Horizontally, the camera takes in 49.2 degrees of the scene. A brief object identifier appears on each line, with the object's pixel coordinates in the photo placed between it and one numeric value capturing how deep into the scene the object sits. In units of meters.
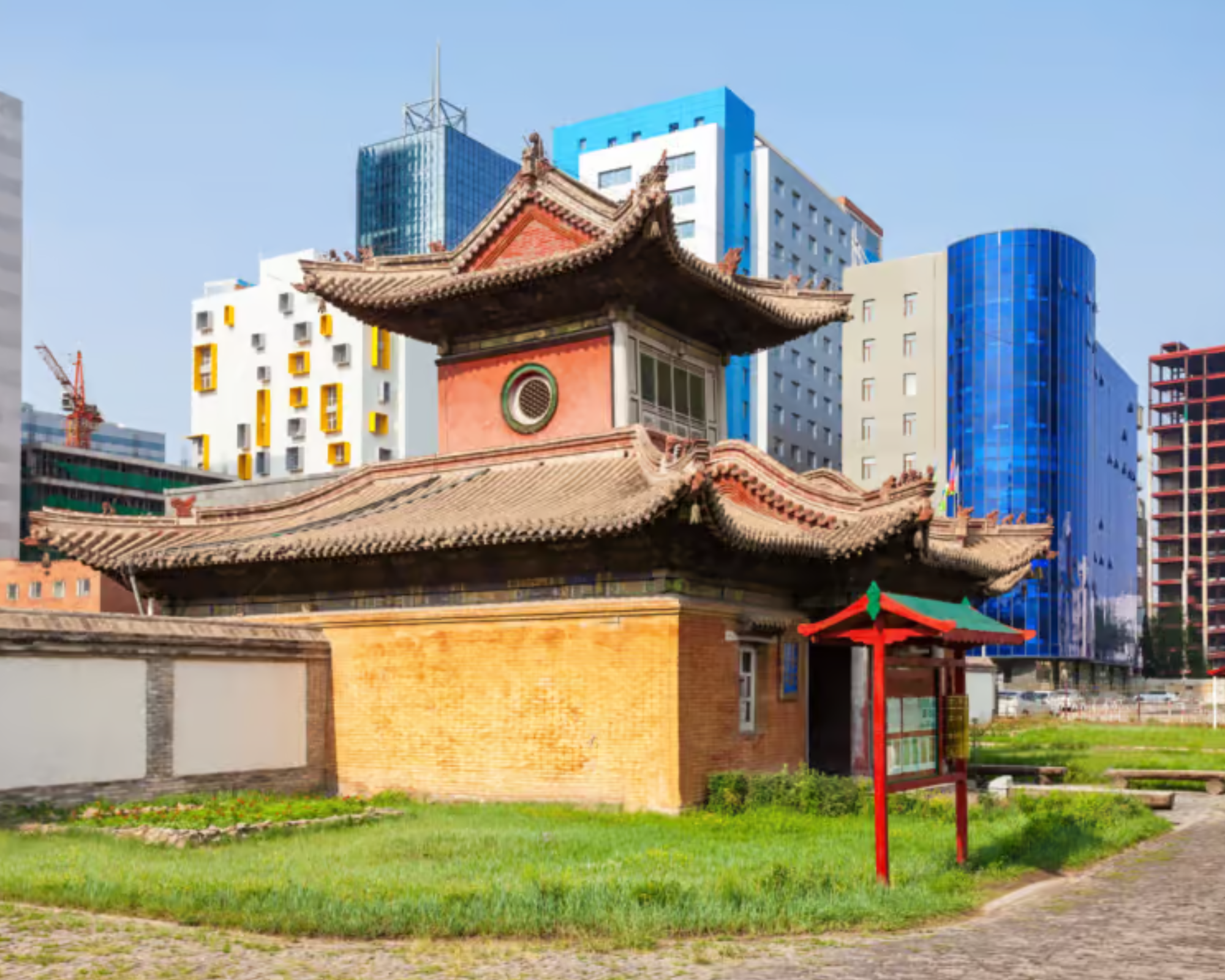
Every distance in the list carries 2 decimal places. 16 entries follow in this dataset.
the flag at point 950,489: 42.88
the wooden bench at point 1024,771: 27.42
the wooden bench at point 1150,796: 22.27
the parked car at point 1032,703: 66.94
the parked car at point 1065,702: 66.44
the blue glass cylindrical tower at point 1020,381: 86.06
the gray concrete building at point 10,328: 74.38
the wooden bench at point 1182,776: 26.70
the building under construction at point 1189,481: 130.00
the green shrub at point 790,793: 19.28
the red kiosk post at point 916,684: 13.70
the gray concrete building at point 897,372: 86.62
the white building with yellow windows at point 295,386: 81.50
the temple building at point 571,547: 19.91
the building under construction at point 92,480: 82.62
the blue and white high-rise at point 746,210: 85.38
